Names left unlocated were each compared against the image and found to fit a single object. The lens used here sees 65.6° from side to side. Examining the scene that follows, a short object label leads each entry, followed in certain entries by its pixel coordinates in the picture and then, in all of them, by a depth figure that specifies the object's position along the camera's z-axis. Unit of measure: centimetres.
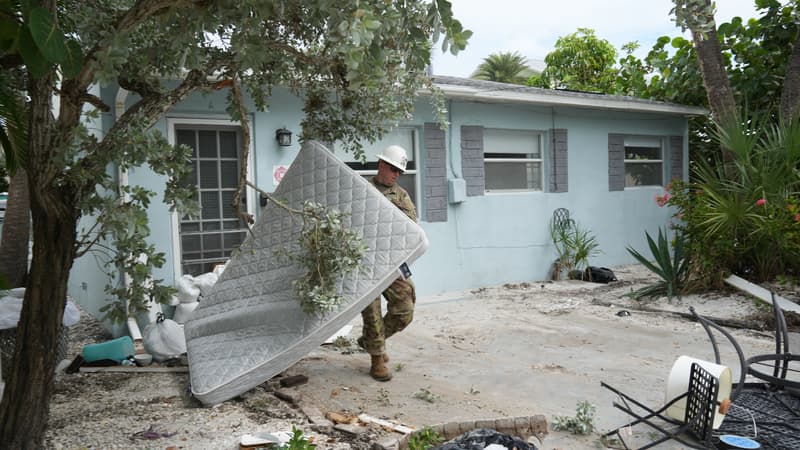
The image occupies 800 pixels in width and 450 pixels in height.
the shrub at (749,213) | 691
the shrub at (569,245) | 991
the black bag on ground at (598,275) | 964
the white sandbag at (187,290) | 634
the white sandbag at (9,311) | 467
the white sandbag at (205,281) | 649
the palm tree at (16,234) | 647
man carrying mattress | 472
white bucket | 358
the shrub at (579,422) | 368
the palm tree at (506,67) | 3231
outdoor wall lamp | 714
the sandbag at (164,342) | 513
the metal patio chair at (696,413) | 314
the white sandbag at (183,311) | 629
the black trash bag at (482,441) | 299
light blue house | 690
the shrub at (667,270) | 770
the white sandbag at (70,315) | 496
